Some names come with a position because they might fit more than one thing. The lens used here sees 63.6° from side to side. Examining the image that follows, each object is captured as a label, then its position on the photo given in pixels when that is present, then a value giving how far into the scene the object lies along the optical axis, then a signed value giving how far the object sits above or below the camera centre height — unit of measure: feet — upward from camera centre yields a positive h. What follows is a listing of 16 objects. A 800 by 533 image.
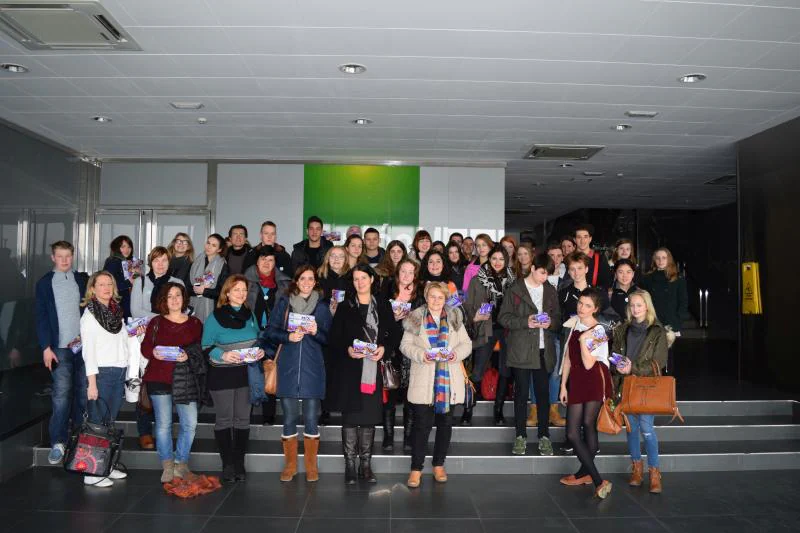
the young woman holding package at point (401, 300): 17.65 -0.35
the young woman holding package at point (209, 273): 21.12 +0.39
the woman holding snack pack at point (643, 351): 17.12 -1.61
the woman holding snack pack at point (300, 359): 16.97 -1.94
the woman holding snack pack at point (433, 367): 16.70 -2.06
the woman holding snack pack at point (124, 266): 21.48 +0.59
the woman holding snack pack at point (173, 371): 16.35 -2.22
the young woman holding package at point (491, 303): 19.89 -0.52
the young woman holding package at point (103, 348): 17.16 -1.76
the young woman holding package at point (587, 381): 16.35 -2.33
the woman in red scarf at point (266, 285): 19.86 +0.01
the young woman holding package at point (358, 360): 16.61 -1.90
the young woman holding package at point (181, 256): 22.30 +0.99
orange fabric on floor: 16.26 -5.18
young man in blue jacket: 18.29 -1.50
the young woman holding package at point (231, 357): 16.55 -1.84
